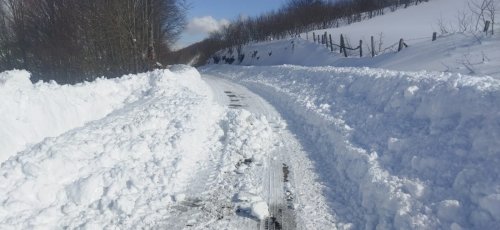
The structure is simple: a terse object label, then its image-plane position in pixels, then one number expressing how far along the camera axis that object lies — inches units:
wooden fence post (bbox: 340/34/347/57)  1061.8
